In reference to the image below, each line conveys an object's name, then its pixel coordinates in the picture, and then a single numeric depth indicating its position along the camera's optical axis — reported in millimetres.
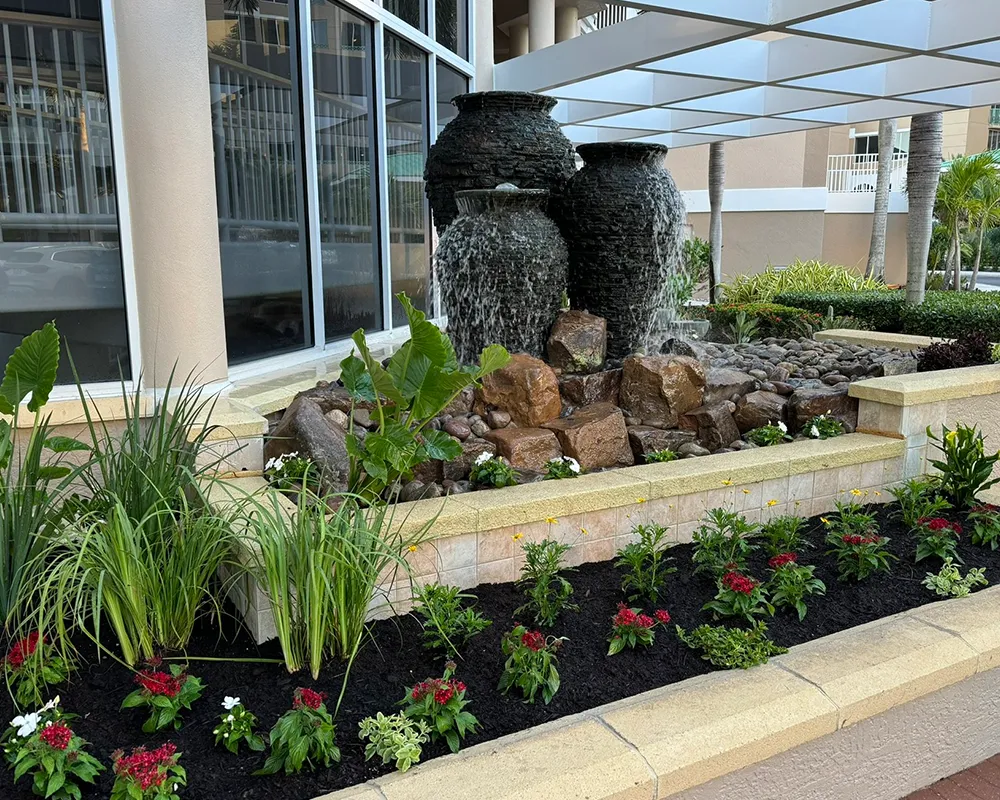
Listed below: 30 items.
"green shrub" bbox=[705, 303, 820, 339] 9859
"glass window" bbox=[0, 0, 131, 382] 4770
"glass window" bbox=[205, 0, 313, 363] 5961
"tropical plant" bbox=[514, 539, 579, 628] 3193
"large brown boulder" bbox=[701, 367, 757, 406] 5324
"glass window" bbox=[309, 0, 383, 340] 7145
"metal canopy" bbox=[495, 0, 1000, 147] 7176
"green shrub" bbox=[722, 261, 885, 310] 14266
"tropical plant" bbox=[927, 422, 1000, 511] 4309
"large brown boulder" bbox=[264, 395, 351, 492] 3932
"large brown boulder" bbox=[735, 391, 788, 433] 5195
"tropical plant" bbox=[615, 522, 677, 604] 3410
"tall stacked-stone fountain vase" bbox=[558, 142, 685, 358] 5562
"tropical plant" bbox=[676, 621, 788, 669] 2850
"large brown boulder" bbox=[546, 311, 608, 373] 5500
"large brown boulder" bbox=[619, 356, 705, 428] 5074
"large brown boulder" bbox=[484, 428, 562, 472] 4406
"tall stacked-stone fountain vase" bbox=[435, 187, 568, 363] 5258
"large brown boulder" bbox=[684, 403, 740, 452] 4977
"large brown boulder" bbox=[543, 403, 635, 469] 4559
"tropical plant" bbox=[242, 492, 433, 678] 2660
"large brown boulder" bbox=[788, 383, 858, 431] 5046
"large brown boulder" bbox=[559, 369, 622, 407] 5230
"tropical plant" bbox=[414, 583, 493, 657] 2975
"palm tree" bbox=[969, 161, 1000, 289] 20672
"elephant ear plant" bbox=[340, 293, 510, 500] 3404
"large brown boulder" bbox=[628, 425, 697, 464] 4809
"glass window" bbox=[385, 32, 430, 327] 8656
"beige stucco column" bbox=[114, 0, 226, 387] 4676
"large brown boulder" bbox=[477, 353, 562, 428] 4840
